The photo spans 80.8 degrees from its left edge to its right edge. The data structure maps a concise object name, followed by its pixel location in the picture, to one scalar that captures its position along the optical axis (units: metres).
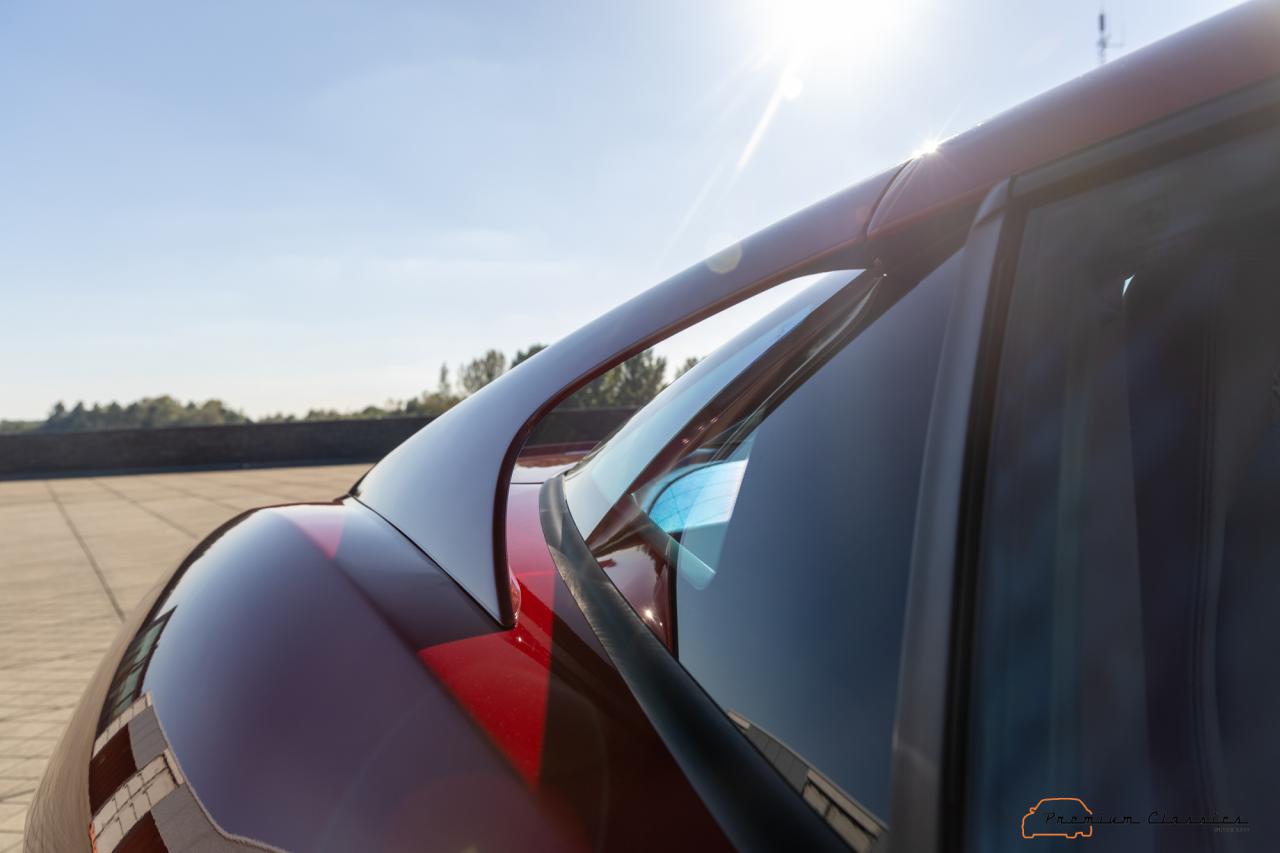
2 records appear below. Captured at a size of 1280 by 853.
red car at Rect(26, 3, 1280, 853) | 0.65
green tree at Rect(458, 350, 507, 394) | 80.19
